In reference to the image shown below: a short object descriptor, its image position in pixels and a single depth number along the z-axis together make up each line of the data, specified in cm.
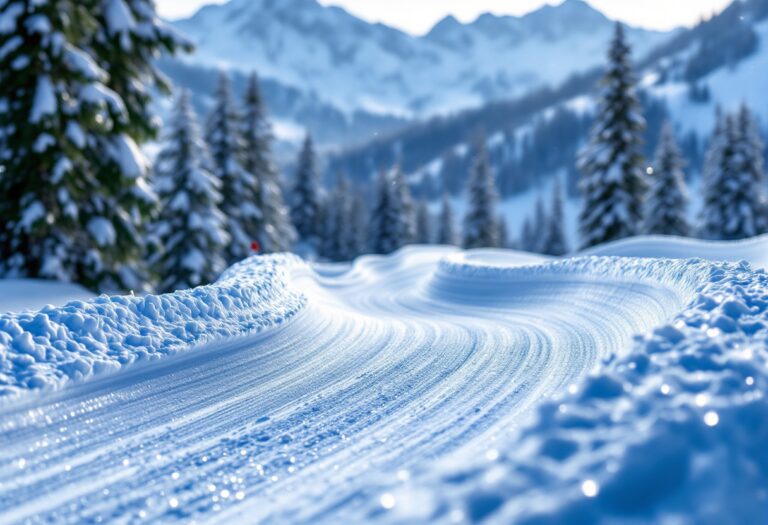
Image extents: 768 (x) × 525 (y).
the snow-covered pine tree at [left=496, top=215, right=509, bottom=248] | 6047
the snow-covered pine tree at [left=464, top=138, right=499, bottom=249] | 3841
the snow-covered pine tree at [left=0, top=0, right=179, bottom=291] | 1062
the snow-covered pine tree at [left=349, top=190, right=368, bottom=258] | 4406
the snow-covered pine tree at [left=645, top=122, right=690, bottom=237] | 2950
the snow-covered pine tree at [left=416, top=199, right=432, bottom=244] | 4988
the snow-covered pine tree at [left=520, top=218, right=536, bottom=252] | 7912
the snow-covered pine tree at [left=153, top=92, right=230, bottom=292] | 1902
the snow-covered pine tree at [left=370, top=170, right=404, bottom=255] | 4075
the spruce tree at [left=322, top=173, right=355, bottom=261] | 4388
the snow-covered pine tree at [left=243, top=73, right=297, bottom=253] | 2791
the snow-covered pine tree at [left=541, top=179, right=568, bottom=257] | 5197
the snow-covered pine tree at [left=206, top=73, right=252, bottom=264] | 2491
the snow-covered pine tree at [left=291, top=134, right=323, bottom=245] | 4159
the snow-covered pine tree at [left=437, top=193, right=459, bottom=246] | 4756
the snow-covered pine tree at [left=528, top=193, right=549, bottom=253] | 7772
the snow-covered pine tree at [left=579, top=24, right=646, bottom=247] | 2422
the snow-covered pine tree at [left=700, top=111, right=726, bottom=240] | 3002
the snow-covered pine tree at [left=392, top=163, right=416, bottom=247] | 4075
